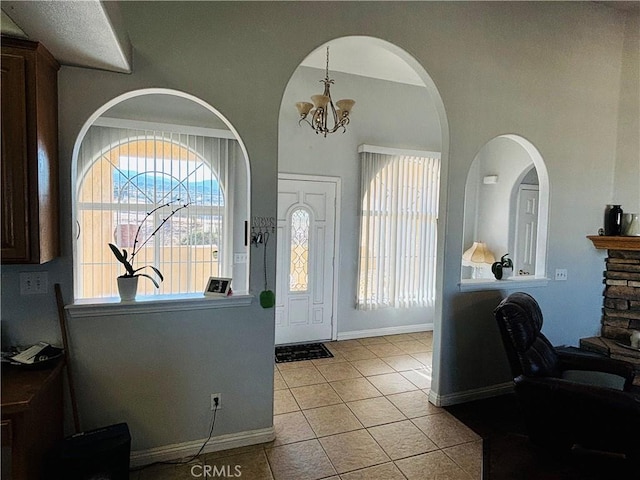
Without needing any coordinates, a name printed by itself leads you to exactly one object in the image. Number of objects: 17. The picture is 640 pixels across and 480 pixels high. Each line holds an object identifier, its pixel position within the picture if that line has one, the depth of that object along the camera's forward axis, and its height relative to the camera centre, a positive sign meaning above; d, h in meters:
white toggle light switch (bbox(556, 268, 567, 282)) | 3.43 -0.44
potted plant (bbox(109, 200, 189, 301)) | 2.21 -0.39
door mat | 4.07 -1.51
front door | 4.35 -0.46
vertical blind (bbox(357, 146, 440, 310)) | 4.61 -0.06
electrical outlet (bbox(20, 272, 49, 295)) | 2.02 -0.37
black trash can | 1.79 -1.19
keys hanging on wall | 2.43 -0.05
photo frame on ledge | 2.40 -0.45
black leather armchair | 2.05 -1.01
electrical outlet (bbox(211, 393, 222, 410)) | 2.39 -1.17
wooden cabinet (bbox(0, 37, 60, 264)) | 1.70 +0.31
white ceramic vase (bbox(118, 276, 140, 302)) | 2.22 -0.43
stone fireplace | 3.38 -0.66
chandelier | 3.32 +1.05
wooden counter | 1.57 -0.93
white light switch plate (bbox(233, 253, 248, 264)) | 4.22 -0.43
